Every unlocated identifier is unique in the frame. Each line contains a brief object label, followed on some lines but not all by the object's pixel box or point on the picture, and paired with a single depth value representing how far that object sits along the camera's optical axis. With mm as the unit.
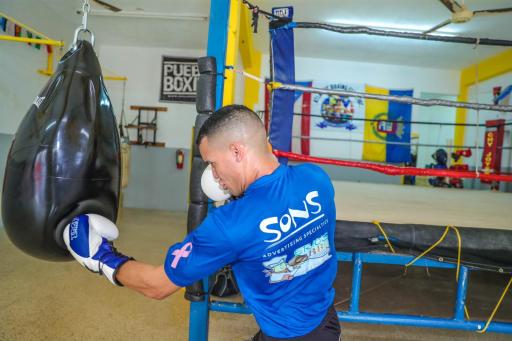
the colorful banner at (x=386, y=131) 6820
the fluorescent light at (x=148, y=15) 5148
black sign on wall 6609
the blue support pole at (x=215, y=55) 1531
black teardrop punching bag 1043
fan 3742
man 895
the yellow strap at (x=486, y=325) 1532
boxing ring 1495
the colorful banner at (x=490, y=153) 5238
